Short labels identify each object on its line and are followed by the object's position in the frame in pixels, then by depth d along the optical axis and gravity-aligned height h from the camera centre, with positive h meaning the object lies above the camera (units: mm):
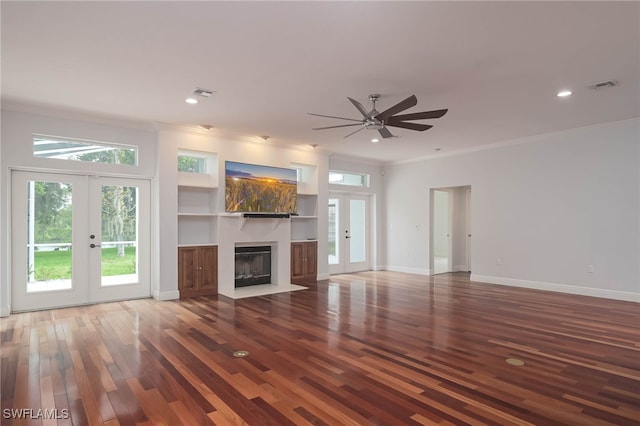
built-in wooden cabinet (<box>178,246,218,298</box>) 6473 -965
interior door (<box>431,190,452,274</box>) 9711 -385
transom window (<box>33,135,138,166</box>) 5478 +1038
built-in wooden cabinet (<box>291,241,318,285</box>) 8031 -1013
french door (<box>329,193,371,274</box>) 9250 -448
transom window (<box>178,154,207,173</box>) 6855 +993
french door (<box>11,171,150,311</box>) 5344 -350
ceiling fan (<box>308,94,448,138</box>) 4012 +1141
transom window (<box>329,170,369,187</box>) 9203 +955
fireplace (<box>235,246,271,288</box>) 7402 -1016
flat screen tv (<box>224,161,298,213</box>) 6895 +545
